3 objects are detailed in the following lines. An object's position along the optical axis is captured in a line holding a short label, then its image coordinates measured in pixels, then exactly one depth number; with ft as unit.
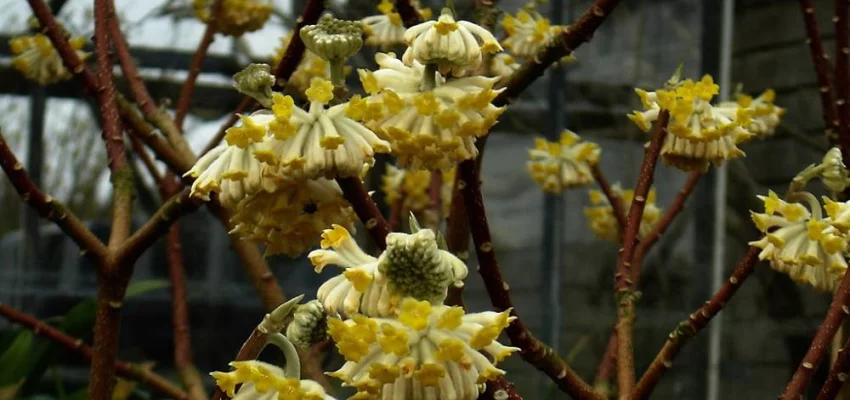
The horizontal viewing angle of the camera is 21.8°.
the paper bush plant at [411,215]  2.02
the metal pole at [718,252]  9.33
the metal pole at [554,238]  8.82
